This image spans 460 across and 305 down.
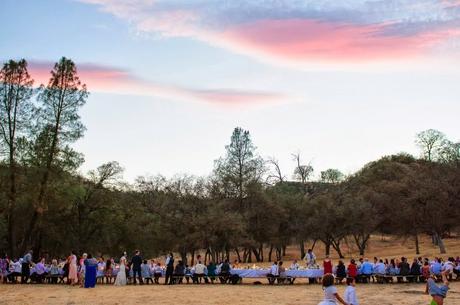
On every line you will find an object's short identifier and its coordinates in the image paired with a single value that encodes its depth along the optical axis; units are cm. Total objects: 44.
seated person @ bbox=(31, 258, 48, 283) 2875
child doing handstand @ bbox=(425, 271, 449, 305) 1173
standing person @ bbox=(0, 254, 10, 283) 2911
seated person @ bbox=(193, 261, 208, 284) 2772
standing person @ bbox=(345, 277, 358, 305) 1126
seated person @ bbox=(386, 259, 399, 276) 2708
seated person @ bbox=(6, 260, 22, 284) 2898
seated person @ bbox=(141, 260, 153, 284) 2810
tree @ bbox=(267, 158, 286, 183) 7056
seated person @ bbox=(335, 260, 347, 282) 2583
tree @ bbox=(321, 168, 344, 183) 8485
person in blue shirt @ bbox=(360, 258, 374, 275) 2650
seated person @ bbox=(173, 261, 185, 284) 2810
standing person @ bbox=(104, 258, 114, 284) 2847
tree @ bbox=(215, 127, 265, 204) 5900
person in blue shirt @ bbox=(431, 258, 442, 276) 2632
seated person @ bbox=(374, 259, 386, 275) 2670
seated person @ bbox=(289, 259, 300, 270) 2709
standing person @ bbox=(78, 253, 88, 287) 2738
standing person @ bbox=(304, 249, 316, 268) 2733
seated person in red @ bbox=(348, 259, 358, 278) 2530
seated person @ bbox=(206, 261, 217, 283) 2770
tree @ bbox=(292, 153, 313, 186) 7538
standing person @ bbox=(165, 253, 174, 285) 2755
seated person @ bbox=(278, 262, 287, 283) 2675
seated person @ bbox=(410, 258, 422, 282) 2655
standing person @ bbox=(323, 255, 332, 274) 2477
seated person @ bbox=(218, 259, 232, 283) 2736
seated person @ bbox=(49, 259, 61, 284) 2886
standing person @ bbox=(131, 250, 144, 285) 2748
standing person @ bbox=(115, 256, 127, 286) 2720
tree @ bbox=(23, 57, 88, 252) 3831
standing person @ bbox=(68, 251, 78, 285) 2697
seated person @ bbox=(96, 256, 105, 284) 2853
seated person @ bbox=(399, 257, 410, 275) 2673
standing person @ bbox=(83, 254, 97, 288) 2553
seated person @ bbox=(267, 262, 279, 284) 2662
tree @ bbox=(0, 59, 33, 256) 3866
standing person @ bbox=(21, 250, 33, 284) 2872
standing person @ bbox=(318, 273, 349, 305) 960
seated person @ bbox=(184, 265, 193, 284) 2808
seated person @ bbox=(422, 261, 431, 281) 2512
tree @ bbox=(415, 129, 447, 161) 8538
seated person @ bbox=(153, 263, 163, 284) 2836
